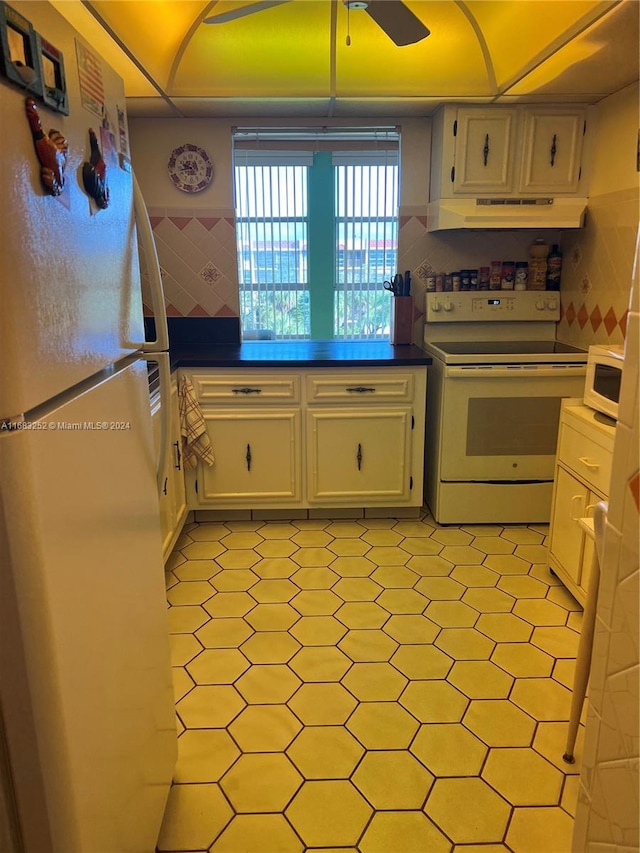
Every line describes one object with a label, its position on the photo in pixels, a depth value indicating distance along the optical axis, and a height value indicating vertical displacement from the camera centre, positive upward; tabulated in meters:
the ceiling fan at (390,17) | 1.81 +0.82
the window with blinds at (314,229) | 3.32 +0.33
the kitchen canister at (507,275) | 3.32 +0.03
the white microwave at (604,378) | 2.10 -0.36
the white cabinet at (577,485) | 2.09 -0.77
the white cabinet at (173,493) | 2.47 -0.94
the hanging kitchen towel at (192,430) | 2.88 -0.72
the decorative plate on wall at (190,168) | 3.21 +0.61
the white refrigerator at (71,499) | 0.74 -0.33
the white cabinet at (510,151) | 2.90 +0.63
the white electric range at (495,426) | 2.86 -0.72
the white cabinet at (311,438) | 2.94 -0.79
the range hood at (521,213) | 2.96 +0.33
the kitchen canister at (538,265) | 3.29 +0.08
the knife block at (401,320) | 3.30 -0.22
